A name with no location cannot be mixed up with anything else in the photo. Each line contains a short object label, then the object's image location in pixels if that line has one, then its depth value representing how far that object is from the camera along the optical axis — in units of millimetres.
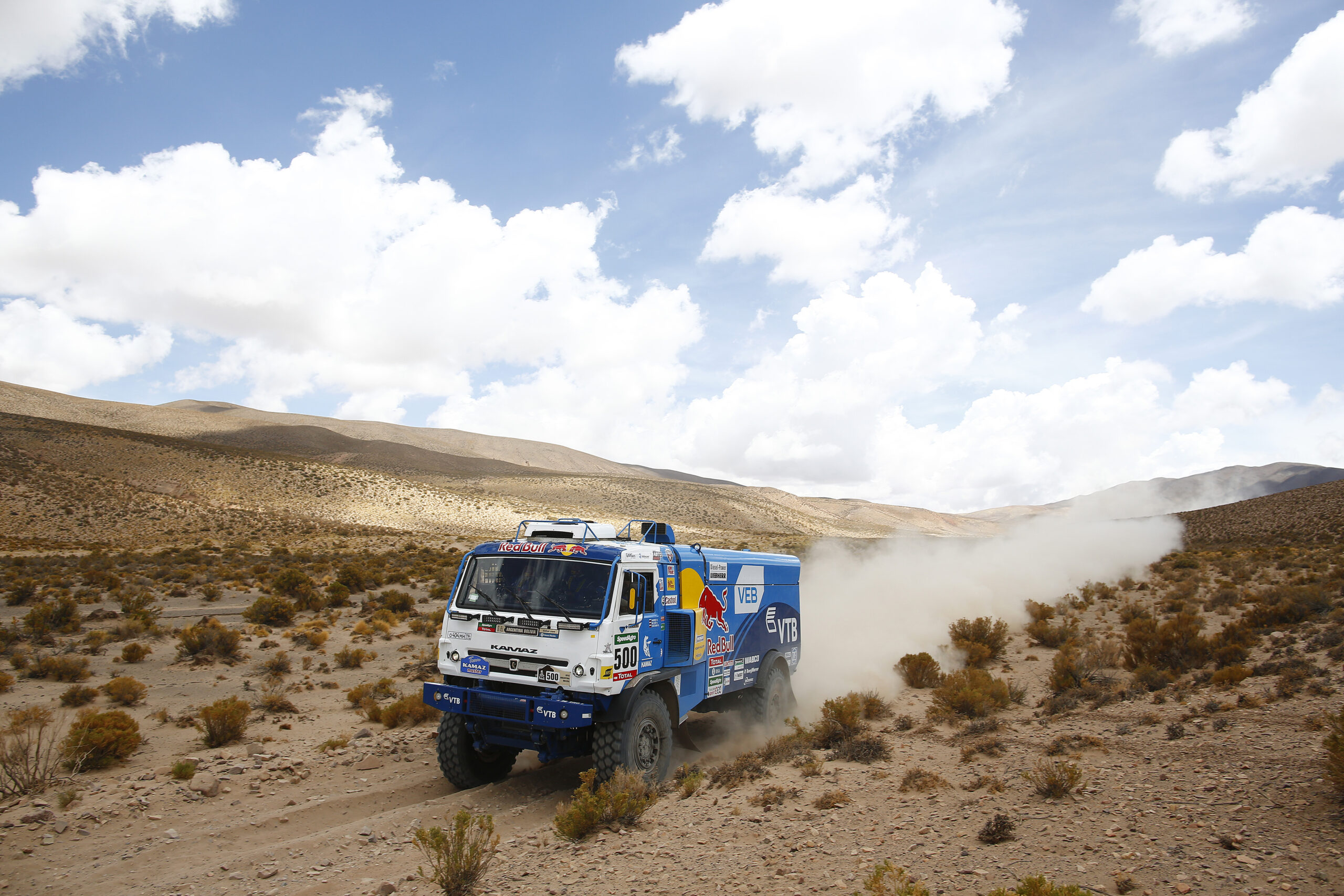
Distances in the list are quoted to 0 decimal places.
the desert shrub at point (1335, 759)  5805
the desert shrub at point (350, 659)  15922
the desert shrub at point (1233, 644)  12375
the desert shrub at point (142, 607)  18391
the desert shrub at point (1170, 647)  12875
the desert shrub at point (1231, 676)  10781
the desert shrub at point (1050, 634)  18469
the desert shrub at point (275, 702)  12117
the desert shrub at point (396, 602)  23234
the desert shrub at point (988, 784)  7395
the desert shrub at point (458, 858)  5742
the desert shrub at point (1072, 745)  8727
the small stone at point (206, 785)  8516
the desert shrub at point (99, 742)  8859
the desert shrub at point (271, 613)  20344
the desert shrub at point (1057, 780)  6941
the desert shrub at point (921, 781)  7836
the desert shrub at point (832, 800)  7438
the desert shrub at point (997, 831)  6121
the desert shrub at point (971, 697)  11594
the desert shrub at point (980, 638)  16891
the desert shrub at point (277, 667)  14758
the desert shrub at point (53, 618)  16844
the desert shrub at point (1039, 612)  21125
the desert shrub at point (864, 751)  9195
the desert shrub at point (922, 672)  14906
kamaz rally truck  7922
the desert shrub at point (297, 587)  23094
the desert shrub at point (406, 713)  11680
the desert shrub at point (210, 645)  15812
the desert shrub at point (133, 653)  15023
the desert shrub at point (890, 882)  5047
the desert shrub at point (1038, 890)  4480
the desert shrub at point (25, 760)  7945
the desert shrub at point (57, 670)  13430
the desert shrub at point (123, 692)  12008
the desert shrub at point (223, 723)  10219
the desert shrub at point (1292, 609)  15492
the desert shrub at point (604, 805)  6973
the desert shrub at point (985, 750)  8898
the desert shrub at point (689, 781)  8148
